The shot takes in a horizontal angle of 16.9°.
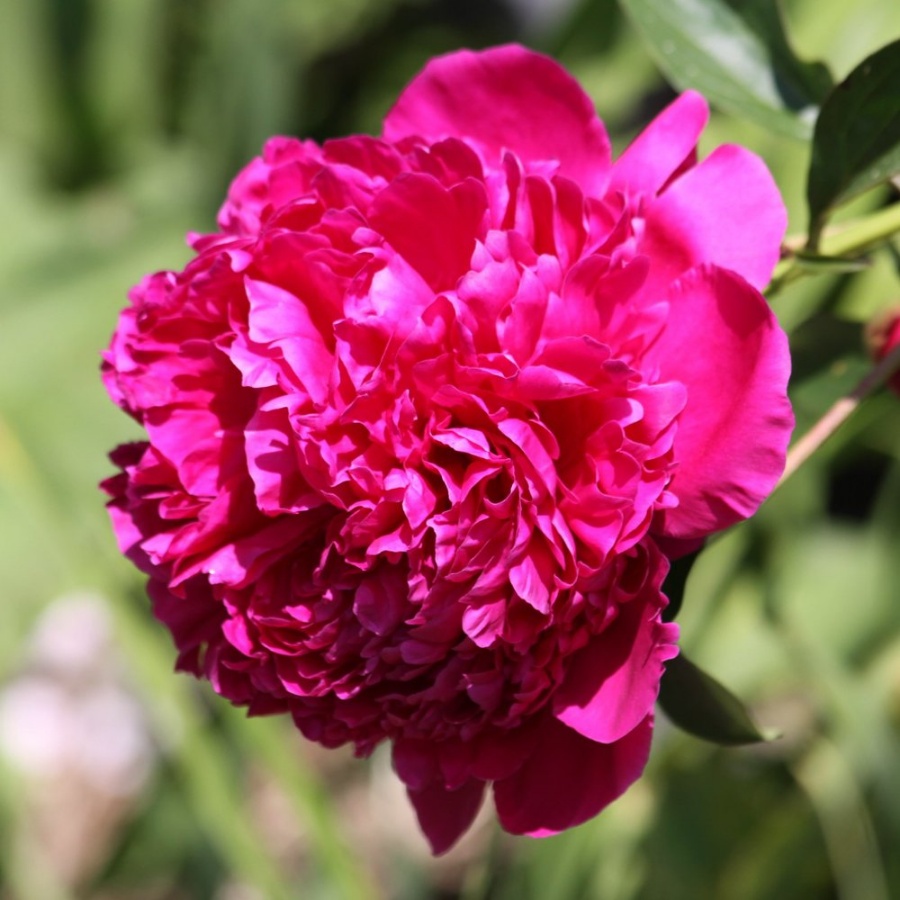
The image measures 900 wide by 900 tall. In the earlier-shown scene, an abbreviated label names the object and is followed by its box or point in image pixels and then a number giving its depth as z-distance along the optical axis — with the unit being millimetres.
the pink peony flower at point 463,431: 583
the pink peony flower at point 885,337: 649
